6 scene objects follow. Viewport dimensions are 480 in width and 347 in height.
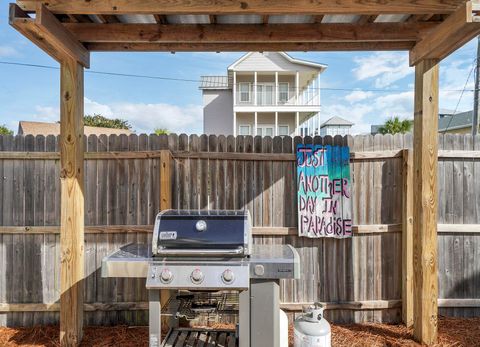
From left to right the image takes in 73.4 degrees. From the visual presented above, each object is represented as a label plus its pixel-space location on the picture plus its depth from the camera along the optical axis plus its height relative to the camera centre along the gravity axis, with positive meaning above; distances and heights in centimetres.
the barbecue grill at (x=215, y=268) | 189 -55
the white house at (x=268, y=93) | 1470 +393
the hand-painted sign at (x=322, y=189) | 307 -12
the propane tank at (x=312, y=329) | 219 -106
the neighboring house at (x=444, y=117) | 1921 +373
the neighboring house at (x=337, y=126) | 2961 +471
